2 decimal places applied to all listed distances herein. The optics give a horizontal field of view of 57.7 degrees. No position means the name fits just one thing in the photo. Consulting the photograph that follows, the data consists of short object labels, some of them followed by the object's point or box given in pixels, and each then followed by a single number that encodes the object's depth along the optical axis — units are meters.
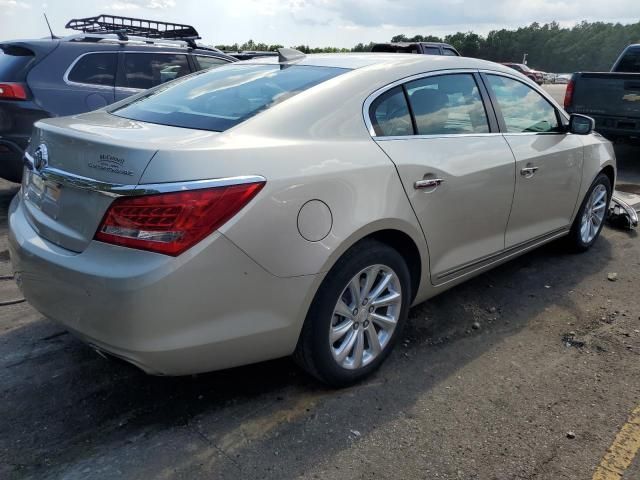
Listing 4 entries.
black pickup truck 8.45
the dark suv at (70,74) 5.62
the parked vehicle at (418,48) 13.75
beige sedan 2.26
